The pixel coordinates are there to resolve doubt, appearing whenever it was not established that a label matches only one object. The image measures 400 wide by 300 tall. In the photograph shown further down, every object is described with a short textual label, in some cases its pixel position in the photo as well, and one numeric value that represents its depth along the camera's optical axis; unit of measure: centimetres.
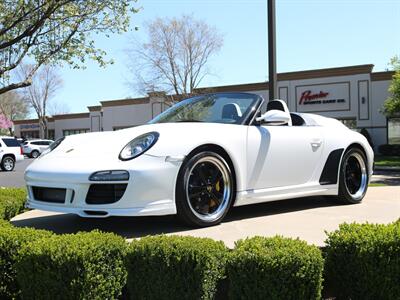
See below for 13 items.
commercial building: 3073
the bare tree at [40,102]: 5894
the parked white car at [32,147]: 3822
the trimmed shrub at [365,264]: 294
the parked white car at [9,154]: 2247
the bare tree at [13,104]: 6794
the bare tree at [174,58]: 4047
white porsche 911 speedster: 382
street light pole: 786
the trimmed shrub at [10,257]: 331
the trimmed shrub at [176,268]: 289
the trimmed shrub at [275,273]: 277
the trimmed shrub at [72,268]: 292
